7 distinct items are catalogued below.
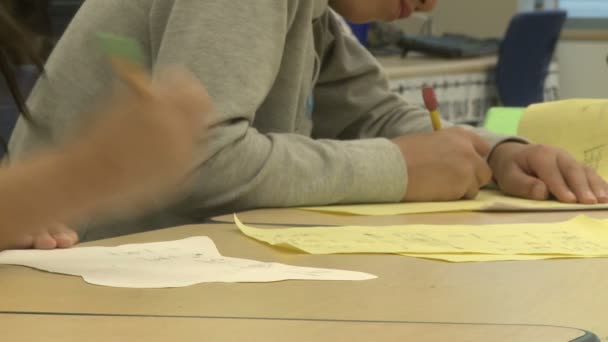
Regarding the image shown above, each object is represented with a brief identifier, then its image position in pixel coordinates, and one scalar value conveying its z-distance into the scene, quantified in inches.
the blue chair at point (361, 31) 202.8
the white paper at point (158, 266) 66.5
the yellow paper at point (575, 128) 91.4
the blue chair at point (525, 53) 229.5
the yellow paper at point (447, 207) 80.7
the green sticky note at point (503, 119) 107.7
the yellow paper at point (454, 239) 71.5
